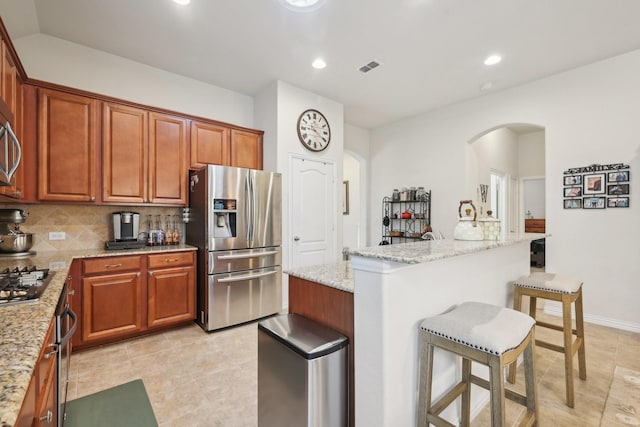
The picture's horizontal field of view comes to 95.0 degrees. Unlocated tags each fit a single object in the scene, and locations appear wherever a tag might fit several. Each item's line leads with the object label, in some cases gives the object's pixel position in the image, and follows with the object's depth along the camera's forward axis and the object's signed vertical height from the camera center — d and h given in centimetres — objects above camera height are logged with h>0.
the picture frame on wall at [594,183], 329 +35
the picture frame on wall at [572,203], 345 +12
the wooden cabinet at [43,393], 76 -56
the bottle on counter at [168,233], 350 -21
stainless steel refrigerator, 312 -31
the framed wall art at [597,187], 318 +31
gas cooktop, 129 -35
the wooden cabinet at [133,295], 264 -78
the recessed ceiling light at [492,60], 325 +174
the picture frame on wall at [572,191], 344 +26
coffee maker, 308 -17
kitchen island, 130 -47
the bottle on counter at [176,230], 354 -18
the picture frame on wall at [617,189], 317 +27
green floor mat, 181 -127
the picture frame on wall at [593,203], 330 +12
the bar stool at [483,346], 121 -59
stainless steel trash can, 132 -77
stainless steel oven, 134 -66
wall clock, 400 +120
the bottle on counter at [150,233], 338 -21
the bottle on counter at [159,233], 344 -21
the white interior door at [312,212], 393 +4
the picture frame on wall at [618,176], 316 +41
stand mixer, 237 -16
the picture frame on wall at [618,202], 317 +13
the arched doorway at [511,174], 538 +85
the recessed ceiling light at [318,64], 329 +174
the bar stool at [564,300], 192 -62
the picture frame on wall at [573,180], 345 +41
